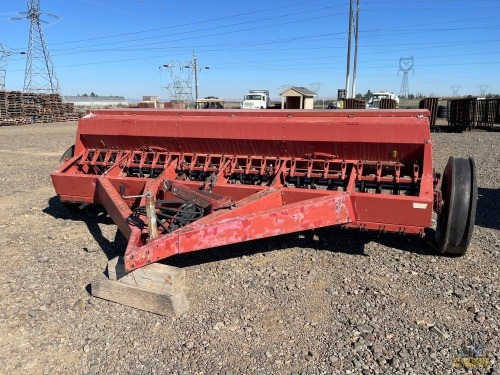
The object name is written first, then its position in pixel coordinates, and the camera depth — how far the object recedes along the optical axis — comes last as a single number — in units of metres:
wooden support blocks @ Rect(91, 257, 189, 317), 3.22
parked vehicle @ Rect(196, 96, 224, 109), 35.59
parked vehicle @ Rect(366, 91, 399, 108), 32.42
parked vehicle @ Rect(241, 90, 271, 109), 33.00
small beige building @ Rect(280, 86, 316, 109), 31.36
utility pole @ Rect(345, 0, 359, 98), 29.70
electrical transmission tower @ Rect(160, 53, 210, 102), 49.89
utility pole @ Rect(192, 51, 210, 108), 50.03
